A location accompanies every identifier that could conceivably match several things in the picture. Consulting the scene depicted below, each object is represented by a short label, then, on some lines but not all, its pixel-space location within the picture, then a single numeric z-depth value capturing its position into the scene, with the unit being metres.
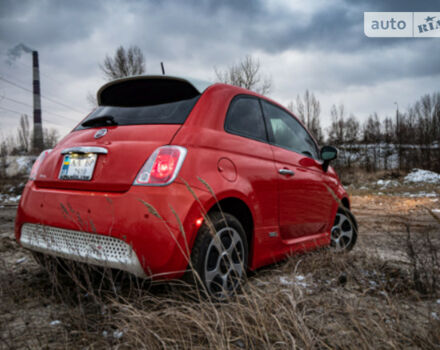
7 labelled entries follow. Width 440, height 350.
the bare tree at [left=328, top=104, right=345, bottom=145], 29.01
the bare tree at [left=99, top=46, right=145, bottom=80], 30.84
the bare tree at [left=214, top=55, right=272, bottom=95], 28.70
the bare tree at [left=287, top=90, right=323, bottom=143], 28.26
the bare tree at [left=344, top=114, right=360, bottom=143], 29.11
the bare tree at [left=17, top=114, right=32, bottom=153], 46.68
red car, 1.79
